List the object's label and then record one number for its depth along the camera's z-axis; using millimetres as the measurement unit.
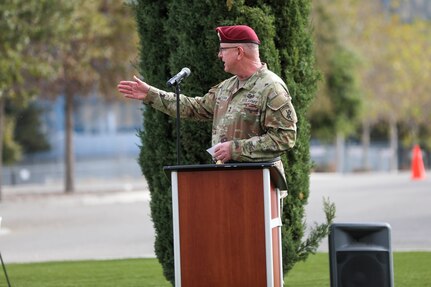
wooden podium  12356
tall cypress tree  16975
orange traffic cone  72887
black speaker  14304
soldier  13241
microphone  13143
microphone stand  13320
